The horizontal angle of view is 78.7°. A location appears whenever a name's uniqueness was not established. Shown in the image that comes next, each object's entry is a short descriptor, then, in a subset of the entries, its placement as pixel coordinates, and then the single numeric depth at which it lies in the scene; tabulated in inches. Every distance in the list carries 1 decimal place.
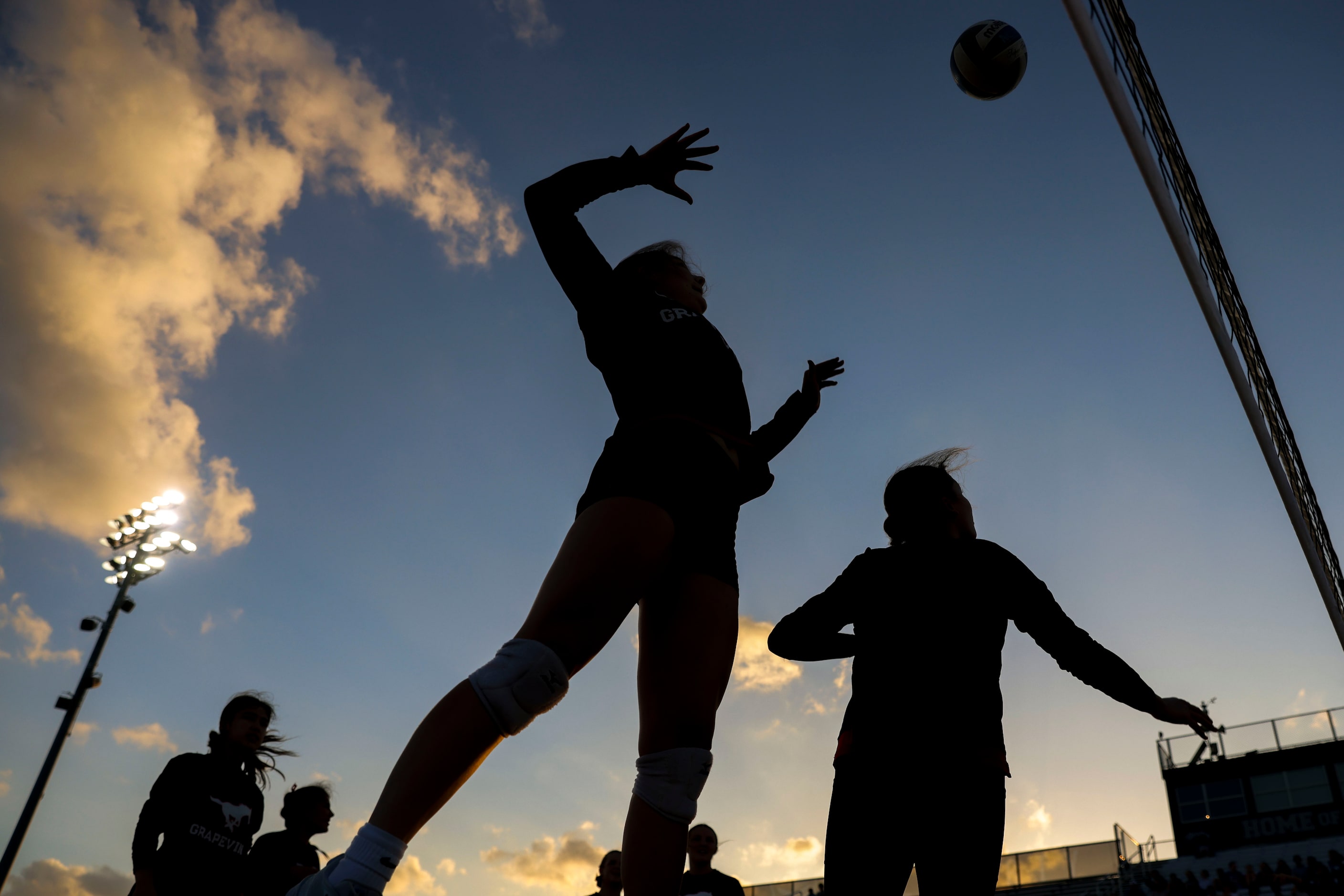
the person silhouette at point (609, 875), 325.7
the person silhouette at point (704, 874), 277.7
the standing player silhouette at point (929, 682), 98.0
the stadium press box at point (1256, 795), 1435.8
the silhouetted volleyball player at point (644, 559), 66.6
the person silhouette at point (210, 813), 180.5
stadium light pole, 582.9
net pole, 144.9
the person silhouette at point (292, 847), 202.2
